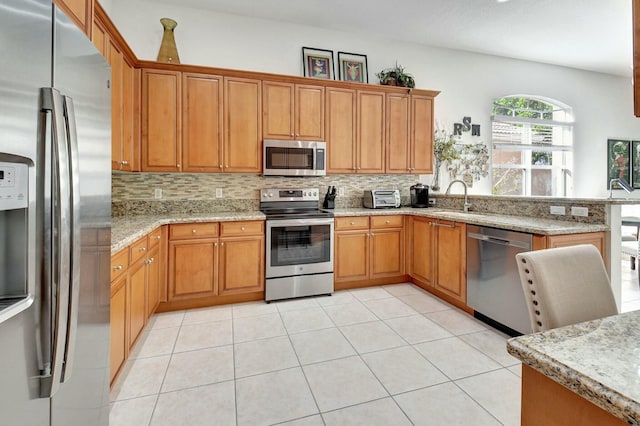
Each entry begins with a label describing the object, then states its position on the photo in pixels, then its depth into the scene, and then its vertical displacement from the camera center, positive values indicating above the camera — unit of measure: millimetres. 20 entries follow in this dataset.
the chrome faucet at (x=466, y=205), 3617 +91
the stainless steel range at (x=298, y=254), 3281 -440
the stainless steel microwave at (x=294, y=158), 3516 +629
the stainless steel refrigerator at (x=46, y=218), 758 -13
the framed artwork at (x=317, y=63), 3973 +1912
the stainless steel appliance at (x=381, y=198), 3970 +188
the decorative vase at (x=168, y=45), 3318 +1778
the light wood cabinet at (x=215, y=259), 3002 -455
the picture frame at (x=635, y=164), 5824 +906
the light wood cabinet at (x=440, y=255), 2994 -445
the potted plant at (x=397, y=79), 4059 +1734
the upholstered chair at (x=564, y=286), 1021 -250
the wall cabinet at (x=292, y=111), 3510 +1165
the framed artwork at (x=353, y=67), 4123 +1929
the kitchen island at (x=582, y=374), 522 -292
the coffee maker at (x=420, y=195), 4094 +234
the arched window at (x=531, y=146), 5082 +1111
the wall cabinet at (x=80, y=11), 1619 +1138
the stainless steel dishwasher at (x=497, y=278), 2391 -544
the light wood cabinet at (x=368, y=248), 3574 -407
